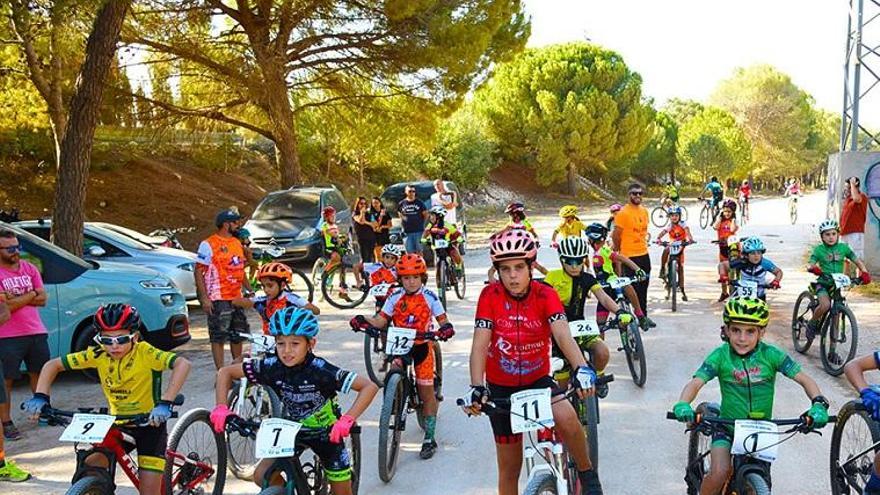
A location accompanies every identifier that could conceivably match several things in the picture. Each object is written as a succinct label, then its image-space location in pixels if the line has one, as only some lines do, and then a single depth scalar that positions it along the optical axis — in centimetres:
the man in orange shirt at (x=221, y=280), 780
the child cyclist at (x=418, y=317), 611
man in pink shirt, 658
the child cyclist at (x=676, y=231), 1188
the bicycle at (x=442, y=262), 1202
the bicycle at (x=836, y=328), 792
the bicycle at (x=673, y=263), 1181
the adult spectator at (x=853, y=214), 1212
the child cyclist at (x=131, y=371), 439
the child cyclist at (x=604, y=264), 820
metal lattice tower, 1397
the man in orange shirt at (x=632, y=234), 1030
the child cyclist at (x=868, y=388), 392
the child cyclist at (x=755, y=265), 893
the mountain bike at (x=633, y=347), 765
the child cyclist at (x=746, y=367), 432
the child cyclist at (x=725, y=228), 1216
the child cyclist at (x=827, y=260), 823
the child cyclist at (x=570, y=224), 1118
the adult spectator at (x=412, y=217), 1476
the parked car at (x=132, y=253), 1201
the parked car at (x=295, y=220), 1706
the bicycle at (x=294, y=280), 1048
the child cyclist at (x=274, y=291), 657
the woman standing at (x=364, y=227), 1459
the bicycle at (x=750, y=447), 383
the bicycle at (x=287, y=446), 374
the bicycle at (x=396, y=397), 550
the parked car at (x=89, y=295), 812
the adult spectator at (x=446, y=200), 1497
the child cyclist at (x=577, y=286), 613
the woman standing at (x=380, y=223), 1455
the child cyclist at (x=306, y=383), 410
